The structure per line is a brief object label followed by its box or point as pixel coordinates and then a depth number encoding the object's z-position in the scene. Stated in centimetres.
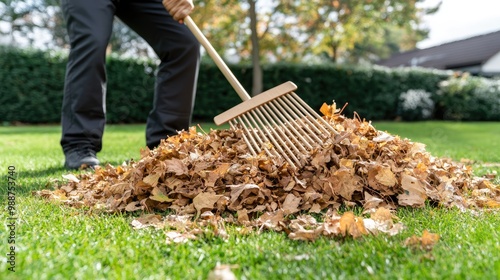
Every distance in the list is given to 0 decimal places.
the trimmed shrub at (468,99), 1347
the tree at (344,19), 1209
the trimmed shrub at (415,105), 1304
